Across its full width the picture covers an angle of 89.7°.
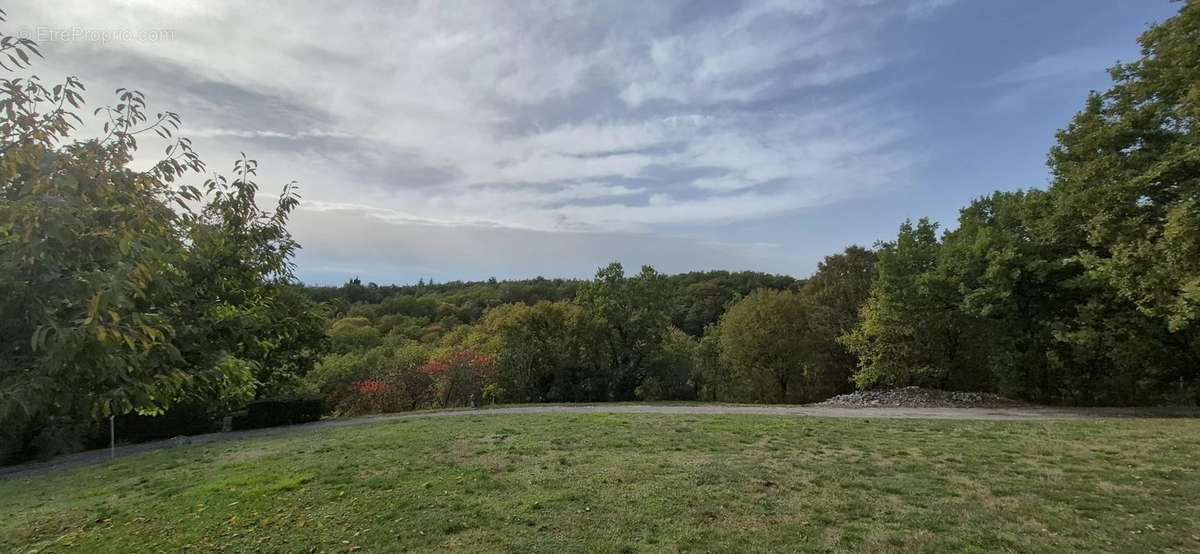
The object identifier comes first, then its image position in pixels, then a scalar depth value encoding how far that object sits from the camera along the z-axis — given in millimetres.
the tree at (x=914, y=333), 21453
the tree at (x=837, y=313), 27516
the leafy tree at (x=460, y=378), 26078
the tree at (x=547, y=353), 27359
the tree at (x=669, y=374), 29078
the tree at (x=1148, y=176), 12820
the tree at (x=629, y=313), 29141
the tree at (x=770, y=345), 27672
